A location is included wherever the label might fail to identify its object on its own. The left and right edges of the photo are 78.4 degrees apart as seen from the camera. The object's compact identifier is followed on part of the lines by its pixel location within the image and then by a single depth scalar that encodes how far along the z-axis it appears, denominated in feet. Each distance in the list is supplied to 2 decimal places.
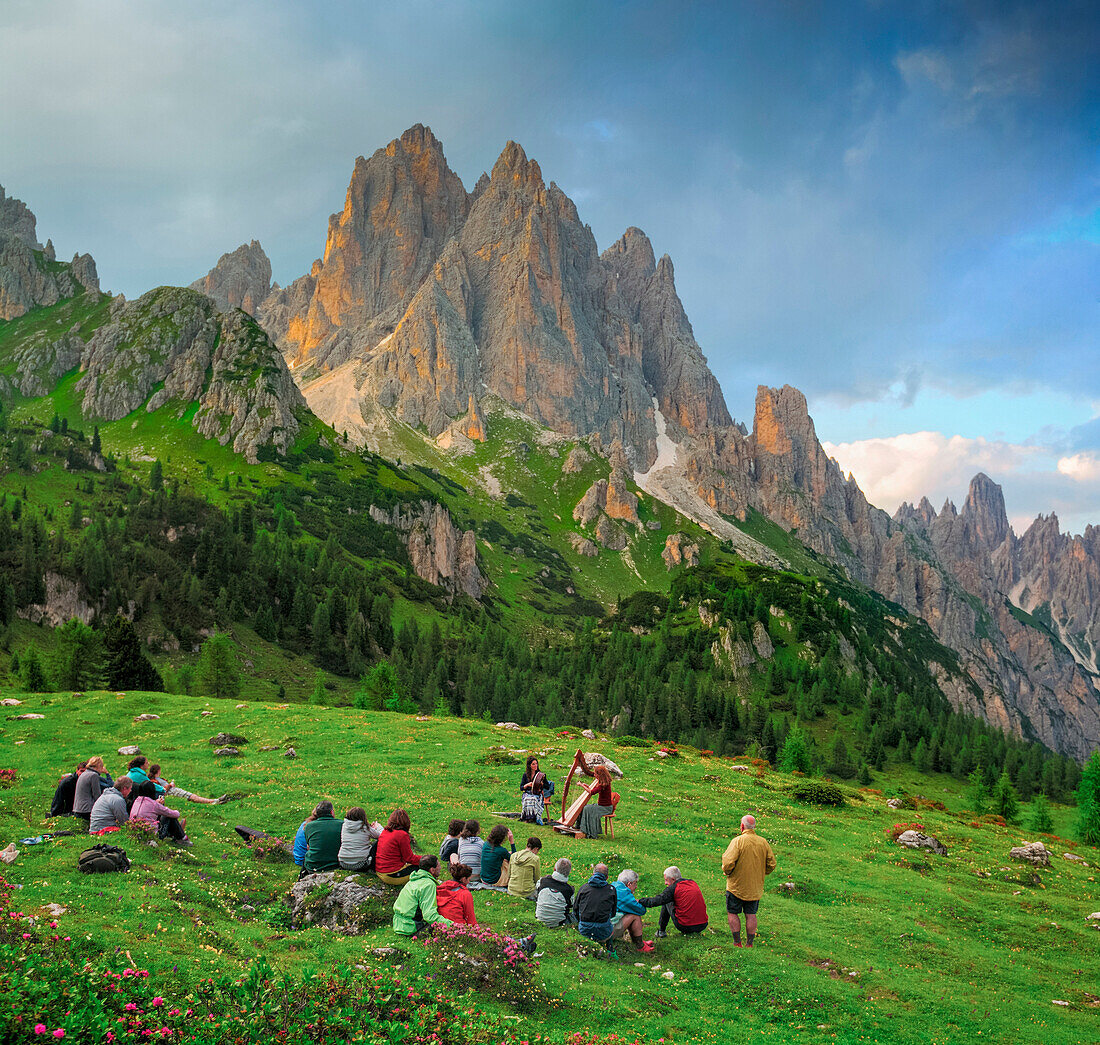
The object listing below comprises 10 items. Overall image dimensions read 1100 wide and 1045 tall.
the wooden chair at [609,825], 102.78
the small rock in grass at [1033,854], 127.88
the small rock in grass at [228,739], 146.74
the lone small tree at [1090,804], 195.10
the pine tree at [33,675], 231.71
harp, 102.53
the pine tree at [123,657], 251.19
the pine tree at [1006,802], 262.67
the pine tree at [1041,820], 233.76
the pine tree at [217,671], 301.02
